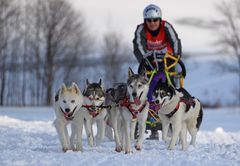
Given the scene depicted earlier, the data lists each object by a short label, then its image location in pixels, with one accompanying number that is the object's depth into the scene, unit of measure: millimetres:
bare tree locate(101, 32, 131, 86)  79500
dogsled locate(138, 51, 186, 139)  16016
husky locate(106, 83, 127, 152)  13899
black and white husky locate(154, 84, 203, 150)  14453
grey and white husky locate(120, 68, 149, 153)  13406
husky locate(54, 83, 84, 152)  13066
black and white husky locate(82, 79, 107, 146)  14852
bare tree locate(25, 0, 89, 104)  74750
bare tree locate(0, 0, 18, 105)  69687
